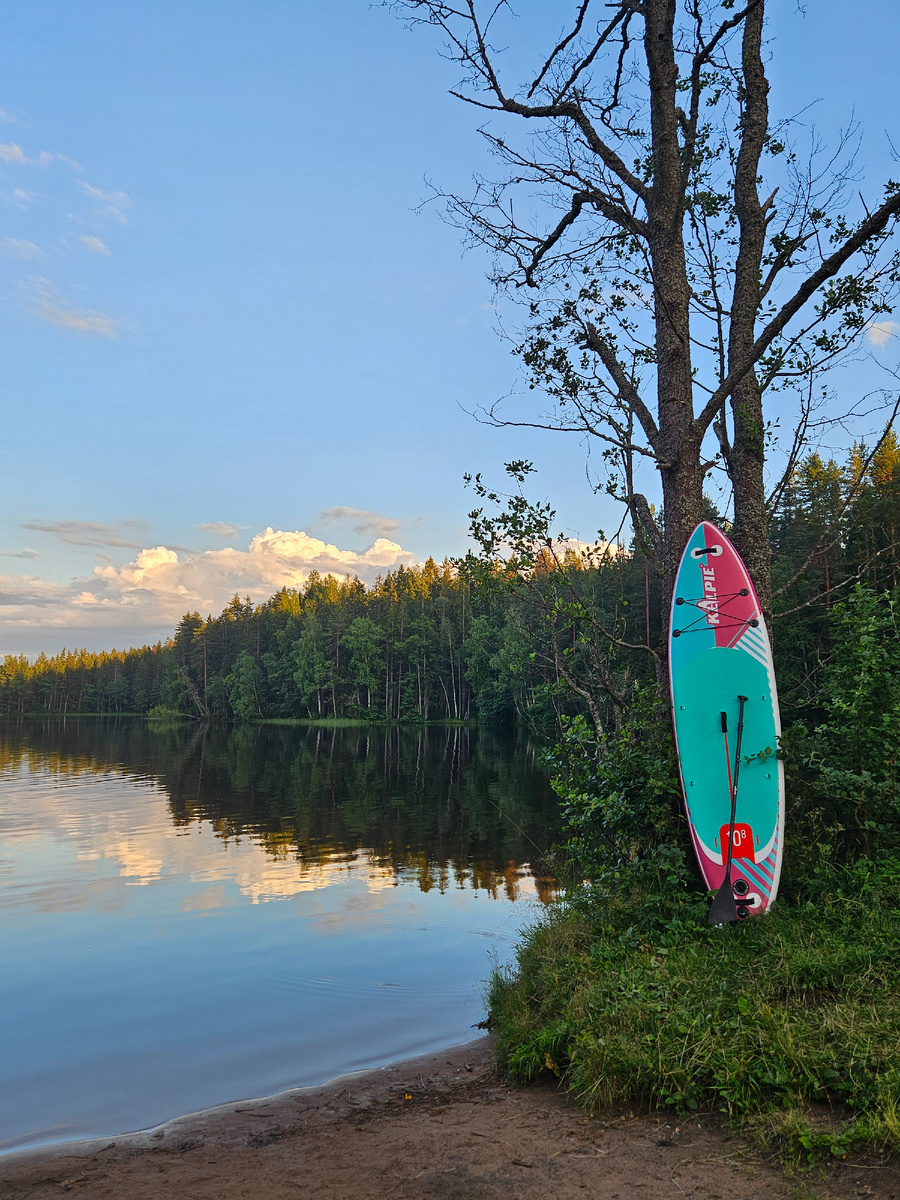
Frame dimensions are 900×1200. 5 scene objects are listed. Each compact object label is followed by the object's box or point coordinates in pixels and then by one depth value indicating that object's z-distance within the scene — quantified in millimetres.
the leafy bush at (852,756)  6035
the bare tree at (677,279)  7250
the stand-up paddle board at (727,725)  6051
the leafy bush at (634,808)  6297
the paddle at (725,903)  5781
